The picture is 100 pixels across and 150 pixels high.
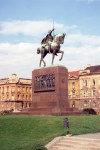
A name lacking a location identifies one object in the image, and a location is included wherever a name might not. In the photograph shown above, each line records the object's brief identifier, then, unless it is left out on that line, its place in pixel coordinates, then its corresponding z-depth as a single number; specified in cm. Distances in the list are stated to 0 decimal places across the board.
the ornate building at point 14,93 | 10050
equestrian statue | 3462
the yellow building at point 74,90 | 8881
